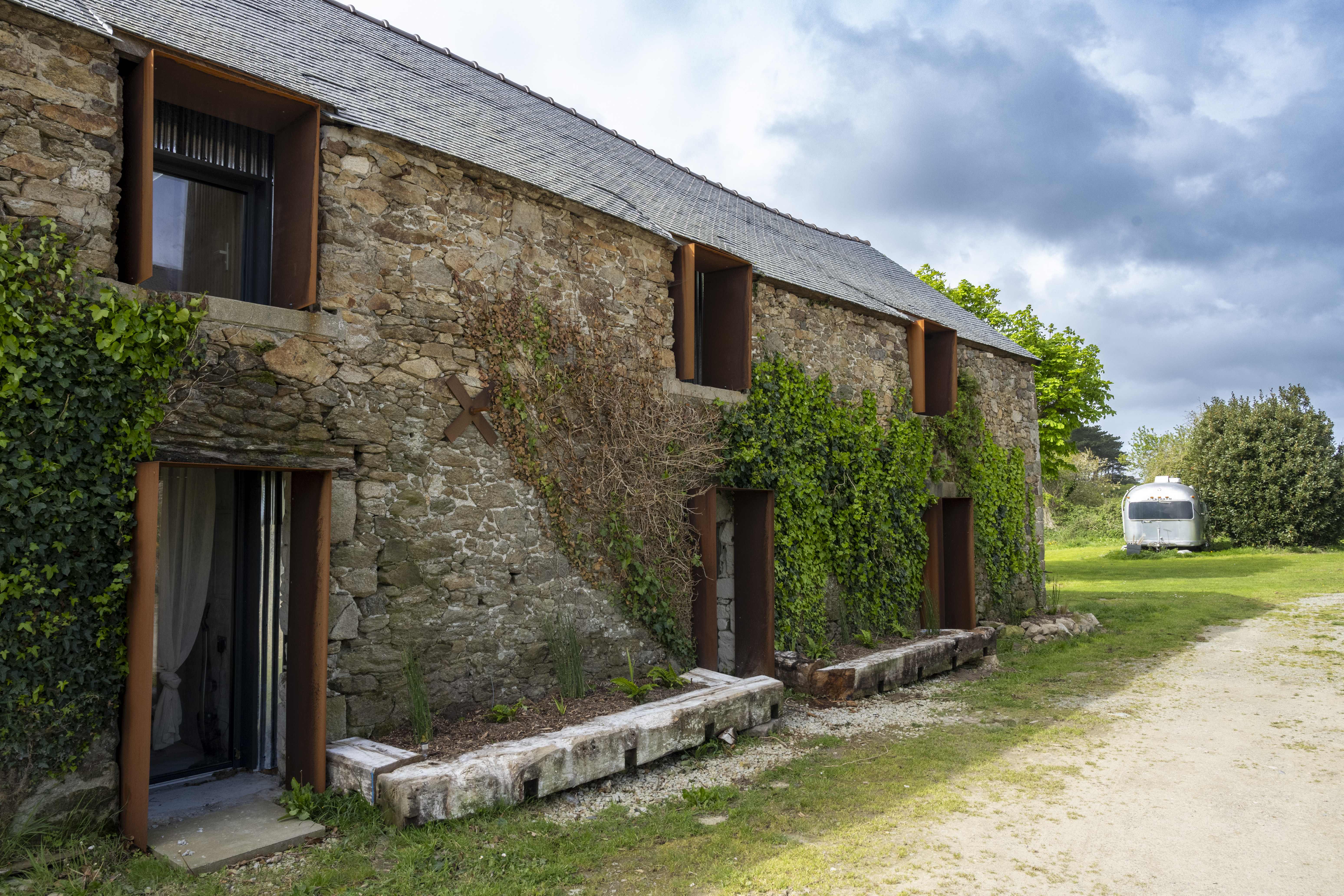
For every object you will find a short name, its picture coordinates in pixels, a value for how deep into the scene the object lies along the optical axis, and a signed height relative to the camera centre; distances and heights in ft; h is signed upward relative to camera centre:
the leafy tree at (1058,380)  63.05 +8.68
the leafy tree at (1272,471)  81.41 +1.81
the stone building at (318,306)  14.44 +4.23
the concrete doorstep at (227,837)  13.39 -6.00
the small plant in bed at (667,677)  22.13 -5.06
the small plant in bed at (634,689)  21.02 -5.14
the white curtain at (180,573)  18.47 -1.79
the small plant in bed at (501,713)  18.69 -5.09
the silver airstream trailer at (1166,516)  80.28 -2.64
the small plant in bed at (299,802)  15.11 -5.80
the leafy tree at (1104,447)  173.78 +9.43
